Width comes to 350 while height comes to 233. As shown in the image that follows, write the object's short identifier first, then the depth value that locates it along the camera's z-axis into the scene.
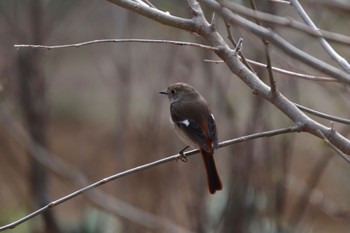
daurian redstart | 7.91
